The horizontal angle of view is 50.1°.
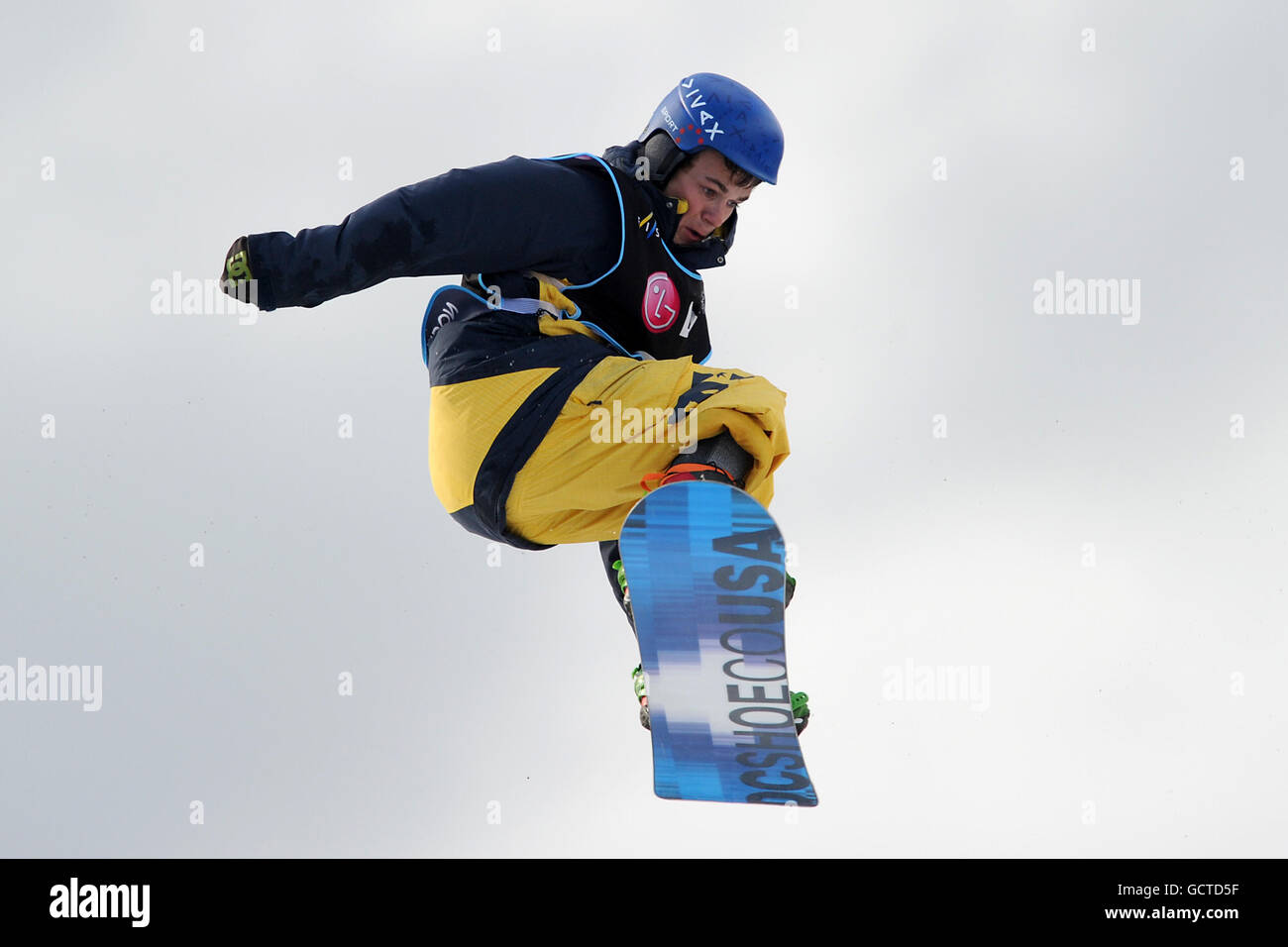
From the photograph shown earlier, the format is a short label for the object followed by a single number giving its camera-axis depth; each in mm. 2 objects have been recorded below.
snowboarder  5777
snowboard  5652
